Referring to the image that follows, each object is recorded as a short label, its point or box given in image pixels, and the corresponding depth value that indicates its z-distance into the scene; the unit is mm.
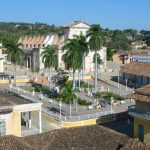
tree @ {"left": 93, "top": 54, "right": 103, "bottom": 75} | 78688
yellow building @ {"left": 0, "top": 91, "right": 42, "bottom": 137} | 29750
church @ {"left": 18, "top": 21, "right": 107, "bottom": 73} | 83438
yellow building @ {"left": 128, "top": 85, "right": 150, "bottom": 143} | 33500
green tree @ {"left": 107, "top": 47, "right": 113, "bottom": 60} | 101800
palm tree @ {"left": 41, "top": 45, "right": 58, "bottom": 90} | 60562
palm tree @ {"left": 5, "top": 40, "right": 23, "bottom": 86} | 59781
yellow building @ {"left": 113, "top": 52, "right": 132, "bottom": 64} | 100275
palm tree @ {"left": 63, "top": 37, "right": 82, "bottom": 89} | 53125
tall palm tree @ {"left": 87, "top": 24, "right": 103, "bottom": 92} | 56125
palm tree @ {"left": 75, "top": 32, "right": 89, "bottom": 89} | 55059
